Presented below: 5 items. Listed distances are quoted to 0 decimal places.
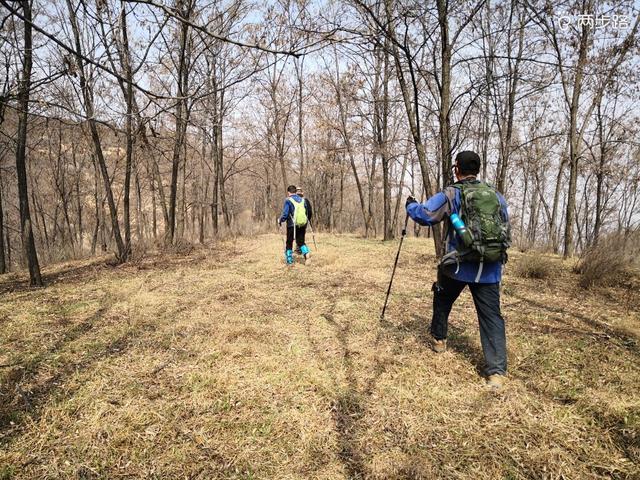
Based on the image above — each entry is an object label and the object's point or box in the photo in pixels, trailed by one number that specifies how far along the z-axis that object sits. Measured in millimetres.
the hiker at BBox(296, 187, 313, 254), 8188
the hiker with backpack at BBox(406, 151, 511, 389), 2906
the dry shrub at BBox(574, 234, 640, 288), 6109
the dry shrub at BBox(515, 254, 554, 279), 6868
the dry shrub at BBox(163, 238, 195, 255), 9859
